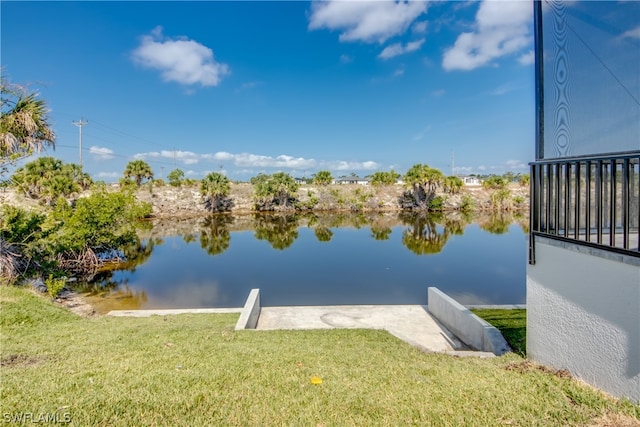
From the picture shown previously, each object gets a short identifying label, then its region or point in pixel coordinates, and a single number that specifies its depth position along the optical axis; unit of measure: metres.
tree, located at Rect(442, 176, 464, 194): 46.12
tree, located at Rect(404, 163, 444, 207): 41.78
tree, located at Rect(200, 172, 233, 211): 39.16
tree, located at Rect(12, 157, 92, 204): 25.23
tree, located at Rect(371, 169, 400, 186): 48.38
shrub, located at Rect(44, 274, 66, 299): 9.28
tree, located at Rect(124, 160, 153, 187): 39.34
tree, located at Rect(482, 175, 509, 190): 46.98
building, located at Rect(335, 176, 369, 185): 93.44
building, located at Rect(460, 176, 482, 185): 71.43
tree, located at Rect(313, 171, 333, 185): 48.00
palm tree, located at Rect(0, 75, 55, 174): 8.98
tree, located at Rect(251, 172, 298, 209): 40.75
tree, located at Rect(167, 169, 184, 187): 43.06
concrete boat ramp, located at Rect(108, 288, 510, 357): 6.05
